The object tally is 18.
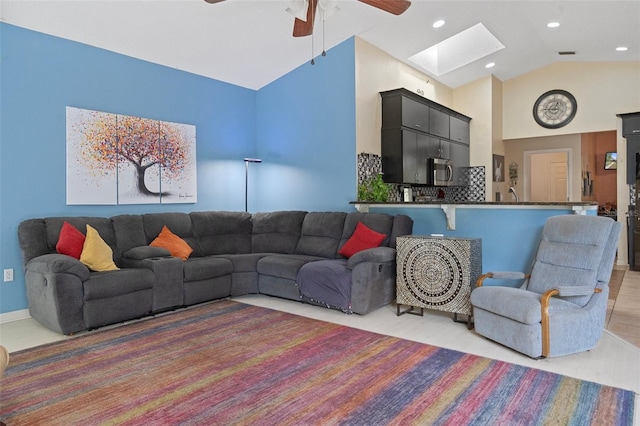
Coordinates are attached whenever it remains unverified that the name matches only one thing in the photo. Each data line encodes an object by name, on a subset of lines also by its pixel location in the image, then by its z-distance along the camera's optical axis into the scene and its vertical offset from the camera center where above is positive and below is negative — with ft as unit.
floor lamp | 20.30 +1.55
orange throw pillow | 15.15 -1.22
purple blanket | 13.37 -2.41
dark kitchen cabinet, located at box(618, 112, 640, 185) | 20.93 +3.10
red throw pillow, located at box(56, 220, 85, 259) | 12.76 -0.92
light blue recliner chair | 9.49 -2.16
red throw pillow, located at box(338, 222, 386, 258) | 14.66 -1.14
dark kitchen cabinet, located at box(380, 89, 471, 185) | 18.72 +3.37
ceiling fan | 10.68 +5.14
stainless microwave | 21.08 +1.79
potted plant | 17.28 +0.67
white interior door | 28.19 +1.96
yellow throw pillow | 12.70 -1.31
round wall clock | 24.14 +5.56
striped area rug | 7.27 -3.49
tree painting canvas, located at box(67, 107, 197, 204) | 14.61 +1.89
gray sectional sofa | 11.81 -1.83
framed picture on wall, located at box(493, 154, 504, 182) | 25.45 +2.31
